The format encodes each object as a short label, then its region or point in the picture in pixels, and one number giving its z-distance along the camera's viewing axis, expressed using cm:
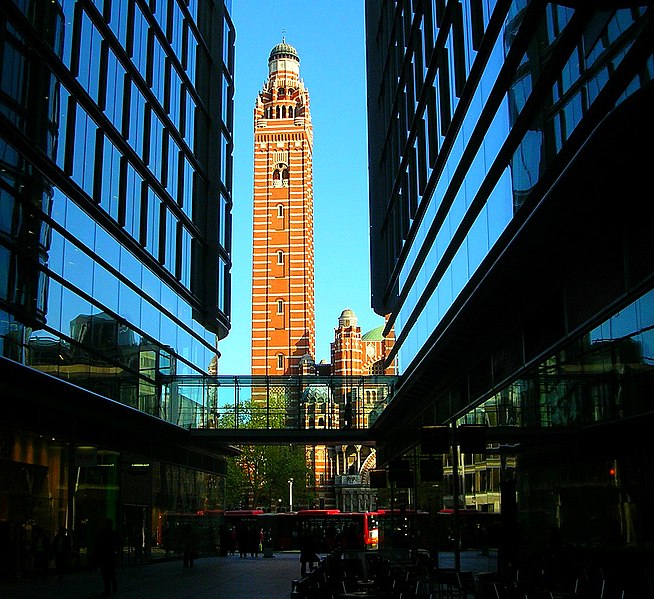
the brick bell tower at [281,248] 14750
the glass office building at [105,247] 2308
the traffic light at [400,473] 2803
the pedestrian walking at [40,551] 2734
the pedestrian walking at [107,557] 2314
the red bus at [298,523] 6512
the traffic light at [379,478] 3941
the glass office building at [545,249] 1223
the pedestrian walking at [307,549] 3130
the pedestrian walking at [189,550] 3809
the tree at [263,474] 10488
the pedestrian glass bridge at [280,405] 4175
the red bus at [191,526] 4097
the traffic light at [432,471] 2247
